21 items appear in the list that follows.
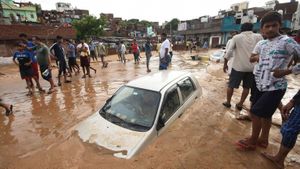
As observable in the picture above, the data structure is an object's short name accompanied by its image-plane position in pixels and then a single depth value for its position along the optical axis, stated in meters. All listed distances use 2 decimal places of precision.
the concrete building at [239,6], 51.94
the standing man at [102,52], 13.65
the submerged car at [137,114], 2.87
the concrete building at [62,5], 65.38
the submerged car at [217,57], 15.18
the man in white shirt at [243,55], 4.04
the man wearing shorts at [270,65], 2.41
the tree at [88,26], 30.25
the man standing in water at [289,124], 2.21
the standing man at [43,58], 6.71
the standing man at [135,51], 14.68
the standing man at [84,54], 9.05
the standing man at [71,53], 9.44
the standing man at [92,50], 16.45
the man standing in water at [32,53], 6.48
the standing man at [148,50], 11.45
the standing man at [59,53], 7.69
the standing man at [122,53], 15.67
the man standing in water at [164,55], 7.51
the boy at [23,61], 6.25
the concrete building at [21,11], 32.34
